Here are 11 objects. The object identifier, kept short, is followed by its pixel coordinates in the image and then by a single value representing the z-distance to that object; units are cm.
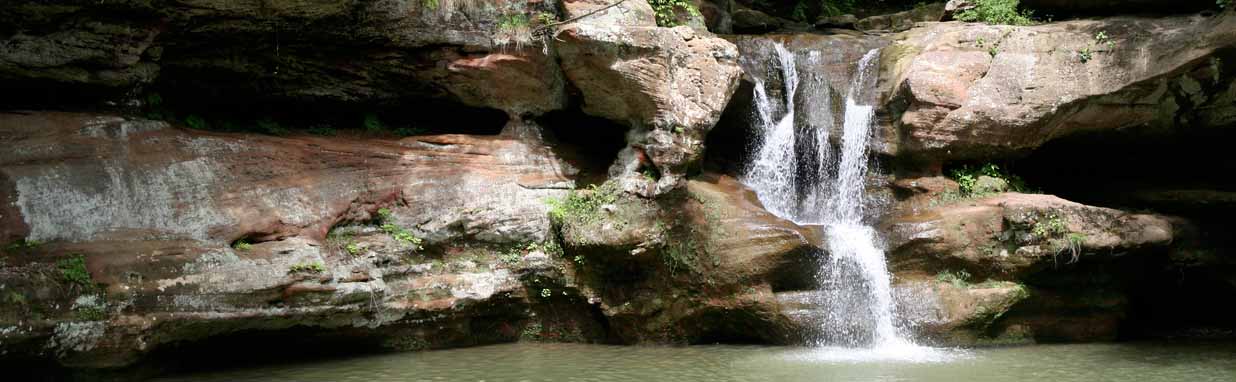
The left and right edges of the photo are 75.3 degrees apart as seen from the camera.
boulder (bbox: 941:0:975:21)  1399
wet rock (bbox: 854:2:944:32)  1591
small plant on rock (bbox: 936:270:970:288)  1062
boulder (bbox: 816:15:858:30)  1614
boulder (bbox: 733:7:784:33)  1572
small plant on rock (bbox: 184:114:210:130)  1100
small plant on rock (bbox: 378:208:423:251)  1066
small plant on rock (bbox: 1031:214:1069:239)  1044
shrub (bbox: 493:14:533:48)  1147
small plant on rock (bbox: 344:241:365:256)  1016
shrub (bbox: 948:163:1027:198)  1202
